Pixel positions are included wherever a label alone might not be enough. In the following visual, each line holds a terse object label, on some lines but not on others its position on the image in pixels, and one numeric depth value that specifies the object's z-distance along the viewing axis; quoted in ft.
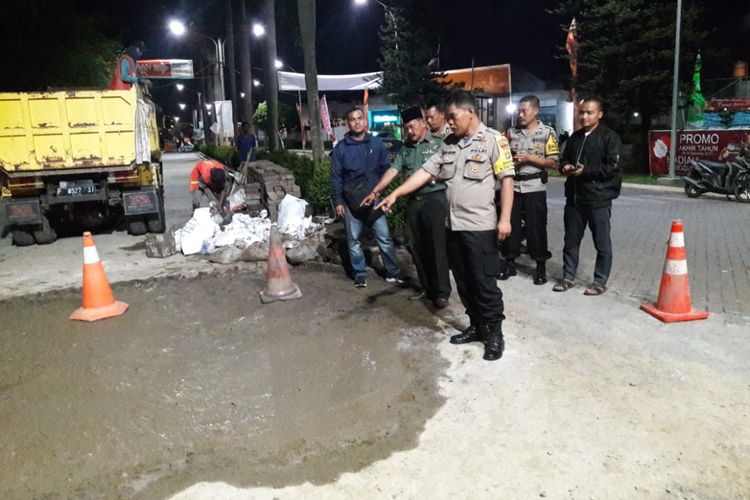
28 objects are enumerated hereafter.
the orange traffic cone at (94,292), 17.72
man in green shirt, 16.83
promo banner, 45.44
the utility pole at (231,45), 80.81
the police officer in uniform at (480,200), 13.32
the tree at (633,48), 58.44
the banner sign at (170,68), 145.18
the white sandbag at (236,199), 29.37
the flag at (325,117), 76.43
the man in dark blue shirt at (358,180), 18.92
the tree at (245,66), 66.49
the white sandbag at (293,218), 25.85
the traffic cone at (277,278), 18.66
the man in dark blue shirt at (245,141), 48.57
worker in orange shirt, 28.71
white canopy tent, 110.90
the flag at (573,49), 65.41
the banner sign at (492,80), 105.50
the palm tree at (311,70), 33.24
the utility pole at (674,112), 48.65
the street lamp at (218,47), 85.94
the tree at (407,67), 93.71
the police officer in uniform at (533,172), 18.70
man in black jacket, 17.19
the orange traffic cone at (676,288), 15.47
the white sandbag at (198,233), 25.89
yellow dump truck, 27.71
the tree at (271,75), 51.11
